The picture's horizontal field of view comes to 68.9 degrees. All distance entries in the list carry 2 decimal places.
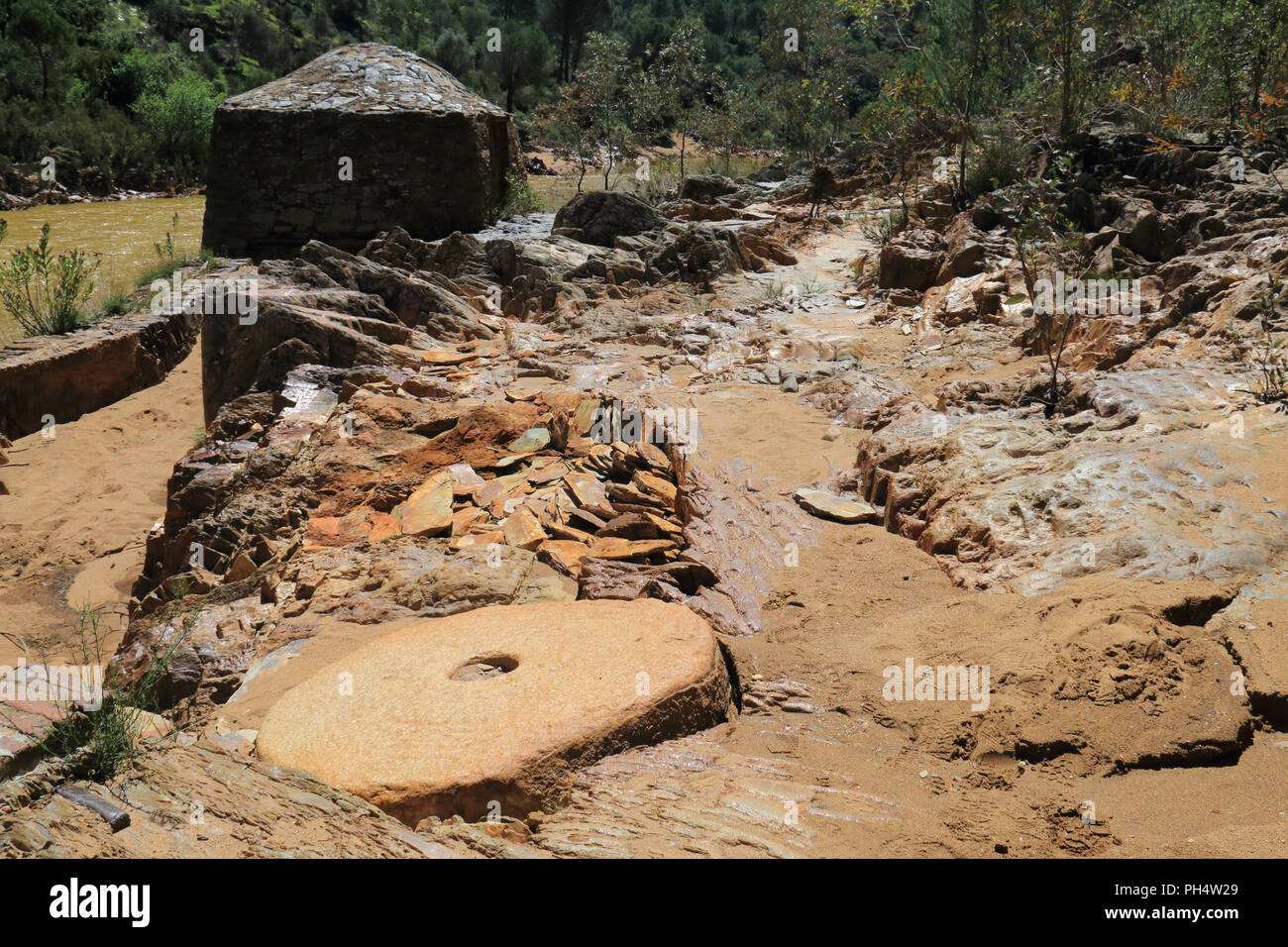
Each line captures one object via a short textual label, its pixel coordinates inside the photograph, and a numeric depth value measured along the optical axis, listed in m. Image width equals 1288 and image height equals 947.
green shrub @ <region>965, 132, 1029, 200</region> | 10.58
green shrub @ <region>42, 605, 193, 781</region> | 2.12
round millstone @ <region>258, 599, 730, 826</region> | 2.55
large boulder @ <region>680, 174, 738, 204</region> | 15.97
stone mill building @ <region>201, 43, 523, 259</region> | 11.91
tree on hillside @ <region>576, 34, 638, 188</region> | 17.19
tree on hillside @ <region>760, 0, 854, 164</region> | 18.25
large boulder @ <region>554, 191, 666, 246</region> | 12.28
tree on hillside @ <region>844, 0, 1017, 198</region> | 11.02
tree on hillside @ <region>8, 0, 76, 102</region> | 26.22
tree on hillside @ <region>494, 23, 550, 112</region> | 36.62
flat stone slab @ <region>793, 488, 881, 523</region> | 4.83
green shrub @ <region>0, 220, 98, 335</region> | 9.01
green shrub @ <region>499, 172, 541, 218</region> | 13.49
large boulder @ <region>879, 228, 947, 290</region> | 9.34
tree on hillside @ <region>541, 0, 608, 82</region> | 42.81
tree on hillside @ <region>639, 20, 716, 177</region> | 19.12
